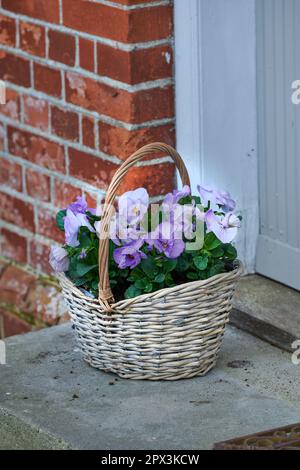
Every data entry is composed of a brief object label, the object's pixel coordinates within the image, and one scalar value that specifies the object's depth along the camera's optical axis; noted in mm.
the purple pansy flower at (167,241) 3702
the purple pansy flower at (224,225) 3743
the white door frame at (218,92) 4212
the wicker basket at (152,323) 3658
